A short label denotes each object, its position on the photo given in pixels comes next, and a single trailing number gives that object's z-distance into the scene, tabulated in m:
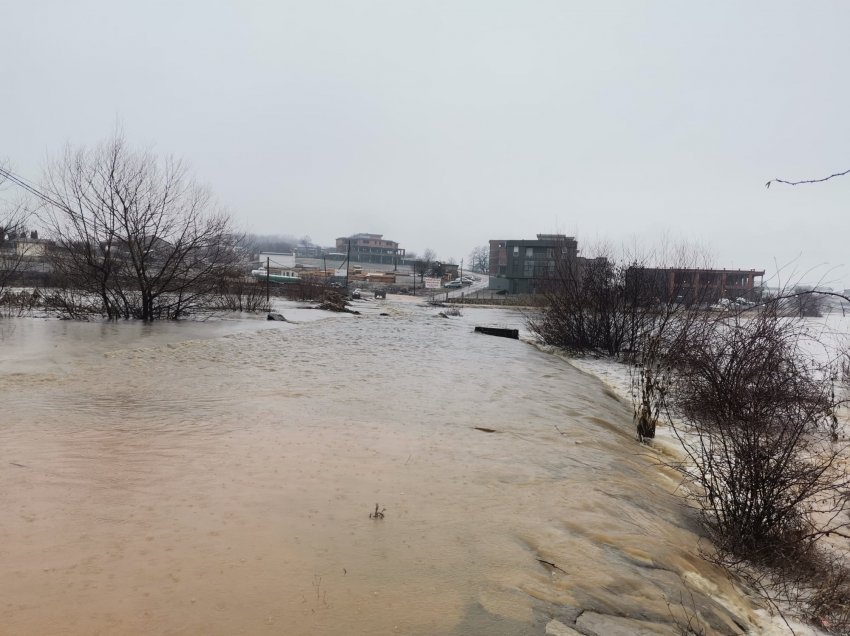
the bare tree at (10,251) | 23.39
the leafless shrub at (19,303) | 24.40
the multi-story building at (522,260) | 74.00
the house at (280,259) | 120.21
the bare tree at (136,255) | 21.72
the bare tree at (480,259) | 163.05
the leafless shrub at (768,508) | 4.36
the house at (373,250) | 152.50
